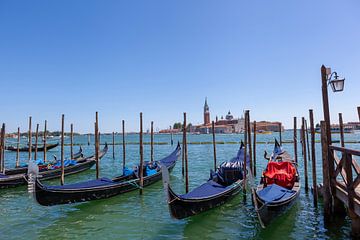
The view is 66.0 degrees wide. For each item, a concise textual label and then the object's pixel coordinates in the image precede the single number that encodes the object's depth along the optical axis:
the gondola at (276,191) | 4.41
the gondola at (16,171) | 11.01
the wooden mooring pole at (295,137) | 9.74
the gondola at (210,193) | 4.71
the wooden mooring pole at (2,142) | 10.23
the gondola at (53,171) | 8.88
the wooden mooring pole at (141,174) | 7.80
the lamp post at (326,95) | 4.70
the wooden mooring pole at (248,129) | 7.15
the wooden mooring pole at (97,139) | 8.57
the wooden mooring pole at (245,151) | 6.51
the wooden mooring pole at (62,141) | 8.72
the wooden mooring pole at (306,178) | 7.67
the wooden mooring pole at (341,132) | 6.91
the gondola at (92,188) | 5.49
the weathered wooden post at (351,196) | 3.90
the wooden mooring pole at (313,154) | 5.76
